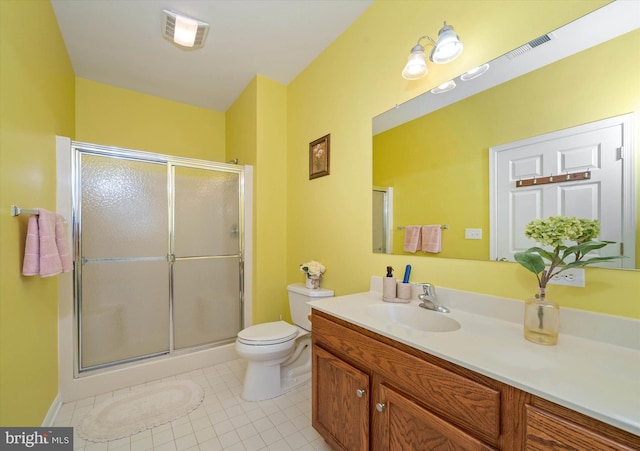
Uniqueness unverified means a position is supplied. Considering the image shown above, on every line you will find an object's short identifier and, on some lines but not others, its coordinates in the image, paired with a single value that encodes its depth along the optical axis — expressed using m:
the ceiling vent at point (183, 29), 1.80
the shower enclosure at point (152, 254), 1.95
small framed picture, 2.04
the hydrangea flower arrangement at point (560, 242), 0.84
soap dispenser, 1.39
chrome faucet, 1.23
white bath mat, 1.53
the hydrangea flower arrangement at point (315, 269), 2.03
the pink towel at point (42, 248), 1.22
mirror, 0.86
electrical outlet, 0.90
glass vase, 0.83
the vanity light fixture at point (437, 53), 1.15
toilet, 1.78
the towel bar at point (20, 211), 1.14
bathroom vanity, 0.56
